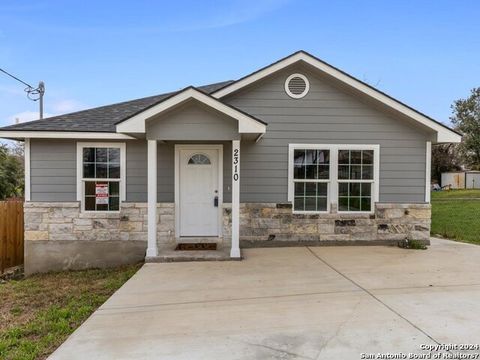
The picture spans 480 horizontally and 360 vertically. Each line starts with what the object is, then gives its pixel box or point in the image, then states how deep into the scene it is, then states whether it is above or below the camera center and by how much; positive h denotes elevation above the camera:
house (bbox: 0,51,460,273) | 8.51 -0.05
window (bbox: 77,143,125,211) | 8.54 -0.07
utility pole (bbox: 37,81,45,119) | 18.52 +4.06
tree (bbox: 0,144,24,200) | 14.55 -0.17
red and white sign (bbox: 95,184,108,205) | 8.57 -0.46
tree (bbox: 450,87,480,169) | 38.31 +5.49
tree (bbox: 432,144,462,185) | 40.12 +1.76
